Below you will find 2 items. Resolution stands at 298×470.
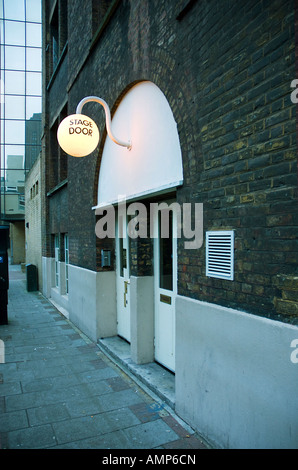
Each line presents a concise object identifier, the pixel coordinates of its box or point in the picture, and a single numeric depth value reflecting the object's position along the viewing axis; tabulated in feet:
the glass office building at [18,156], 82.89
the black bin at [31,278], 43.68
